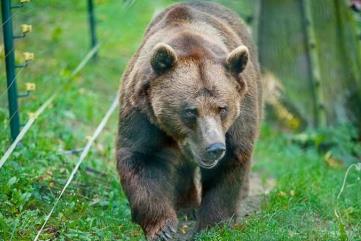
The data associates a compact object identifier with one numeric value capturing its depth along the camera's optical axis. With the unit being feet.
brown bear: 35.86
